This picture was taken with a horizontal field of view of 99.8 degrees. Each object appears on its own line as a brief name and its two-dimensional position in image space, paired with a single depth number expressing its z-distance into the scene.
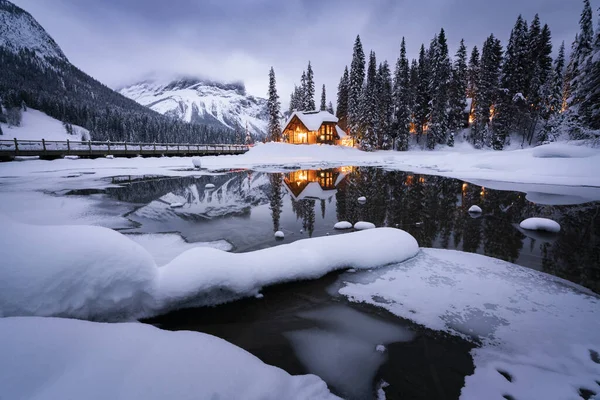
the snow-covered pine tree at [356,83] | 43.84
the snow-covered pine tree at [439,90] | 39.34
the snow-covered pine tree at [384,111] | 41.56
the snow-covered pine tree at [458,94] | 41.56
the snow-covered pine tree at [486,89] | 38.94
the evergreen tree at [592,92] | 16.94
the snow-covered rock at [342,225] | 7.53
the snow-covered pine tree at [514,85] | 35.97
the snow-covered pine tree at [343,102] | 53.75
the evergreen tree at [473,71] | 46.72
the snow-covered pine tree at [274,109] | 46.94
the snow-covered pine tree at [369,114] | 39.94
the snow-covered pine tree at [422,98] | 43.12
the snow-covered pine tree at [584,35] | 30.12
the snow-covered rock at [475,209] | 9.23
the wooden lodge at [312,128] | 44.93
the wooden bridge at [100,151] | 22.00
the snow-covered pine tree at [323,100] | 64.38
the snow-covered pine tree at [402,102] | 42.00
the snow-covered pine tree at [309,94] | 50.81
